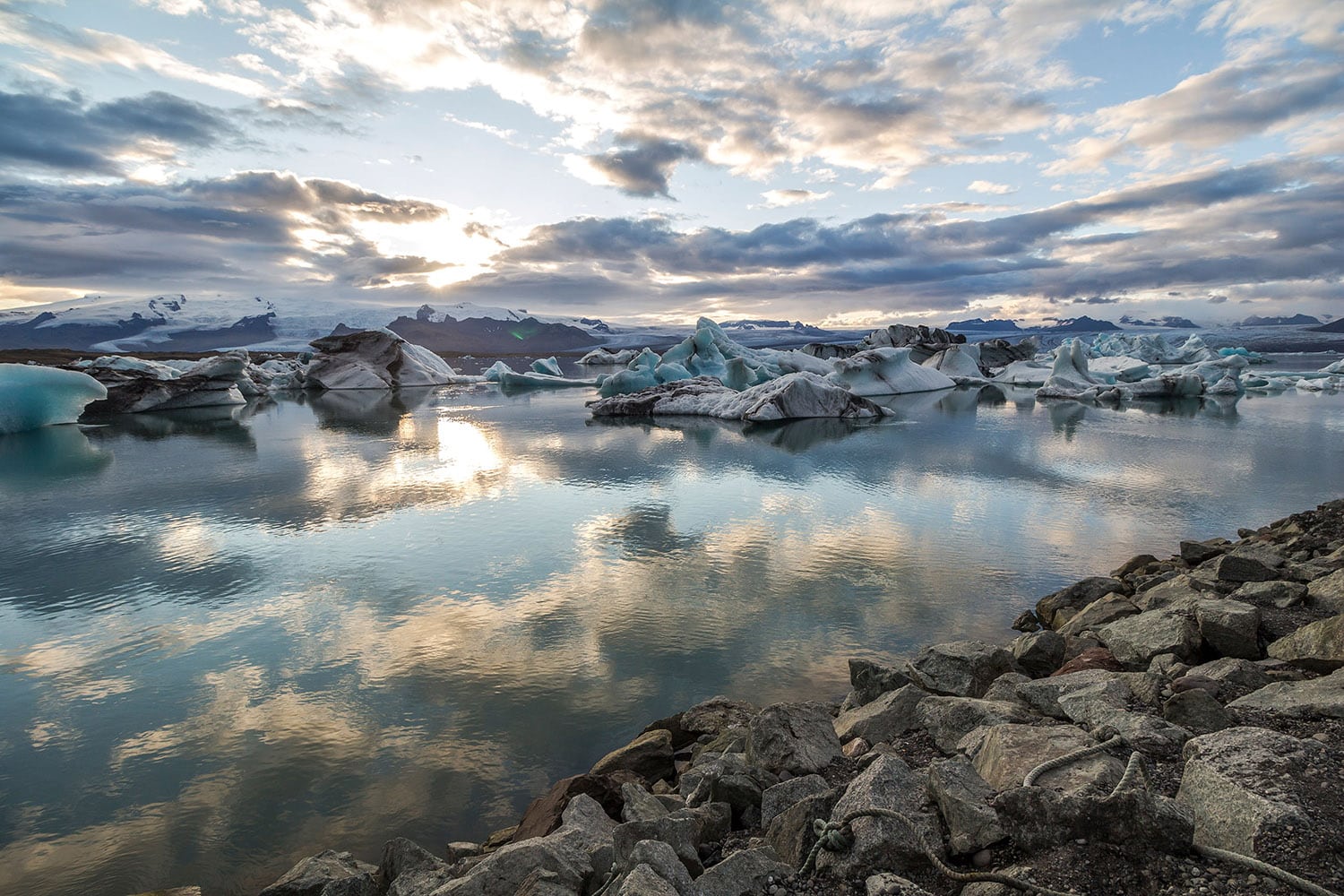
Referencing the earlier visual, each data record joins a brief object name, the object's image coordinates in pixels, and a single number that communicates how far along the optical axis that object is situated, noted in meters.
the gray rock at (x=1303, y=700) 2.61
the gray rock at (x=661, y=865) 2.09
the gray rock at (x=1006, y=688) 3.43
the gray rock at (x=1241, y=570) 5.09
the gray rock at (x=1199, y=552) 6.23
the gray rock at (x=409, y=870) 2.58
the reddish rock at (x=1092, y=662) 3.86
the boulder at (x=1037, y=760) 2.23
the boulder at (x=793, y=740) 3.01
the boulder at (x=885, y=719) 3.31
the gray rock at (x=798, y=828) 2.33
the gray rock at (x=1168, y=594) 4.75
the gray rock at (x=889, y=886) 2.00
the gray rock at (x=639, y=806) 2.80
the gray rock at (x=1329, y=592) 4.05
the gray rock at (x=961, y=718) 3.06
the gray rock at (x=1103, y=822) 1.97
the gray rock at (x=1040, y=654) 4.16
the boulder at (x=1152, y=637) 3.75
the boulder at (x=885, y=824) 2.16
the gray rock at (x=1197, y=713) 2.68
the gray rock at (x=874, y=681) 3.96
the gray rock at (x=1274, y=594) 4.28
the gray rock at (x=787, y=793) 2.67
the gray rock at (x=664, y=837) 2.32
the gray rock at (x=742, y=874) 2.13
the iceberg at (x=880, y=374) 27.80
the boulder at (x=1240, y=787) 1.90
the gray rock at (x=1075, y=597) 5.46
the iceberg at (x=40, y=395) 17.69
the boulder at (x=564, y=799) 2.96
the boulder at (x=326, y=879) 2.56
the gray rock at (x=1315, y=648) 3.18
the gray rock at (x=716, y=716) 3.90
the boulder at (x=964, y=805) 2.17
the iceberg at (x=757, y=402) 19.61
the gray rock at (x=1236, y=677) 3.01
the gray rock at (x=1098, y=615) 4.77
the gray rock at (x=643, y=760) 3.53
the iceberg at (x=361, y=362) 36.03
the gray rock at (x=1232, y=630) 3.66
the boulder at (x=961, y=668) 3.90
